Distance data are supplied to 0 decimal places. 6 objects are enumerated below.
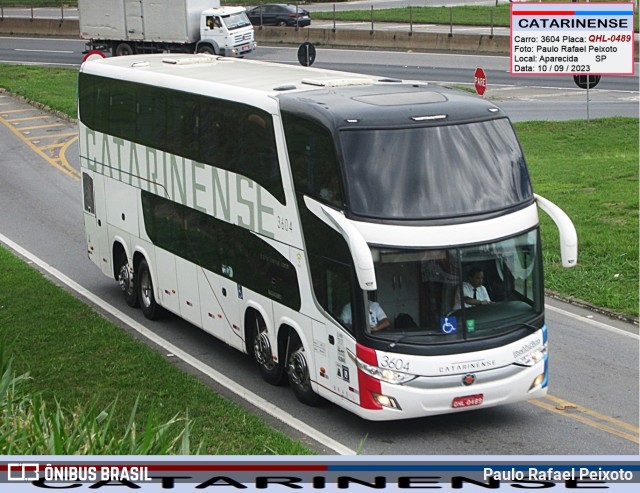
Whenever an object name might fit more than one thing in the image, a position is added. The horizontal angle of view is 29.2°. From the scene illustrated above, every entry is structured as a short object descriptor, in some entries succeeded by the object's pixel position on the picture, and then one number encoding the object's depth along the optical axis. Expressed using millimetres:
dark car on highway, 63469
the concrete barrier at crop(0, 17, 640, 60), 56688
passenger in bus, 12992
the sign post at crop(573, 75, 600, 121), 37969
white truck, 52719
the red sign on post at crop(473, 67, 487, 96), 28422
